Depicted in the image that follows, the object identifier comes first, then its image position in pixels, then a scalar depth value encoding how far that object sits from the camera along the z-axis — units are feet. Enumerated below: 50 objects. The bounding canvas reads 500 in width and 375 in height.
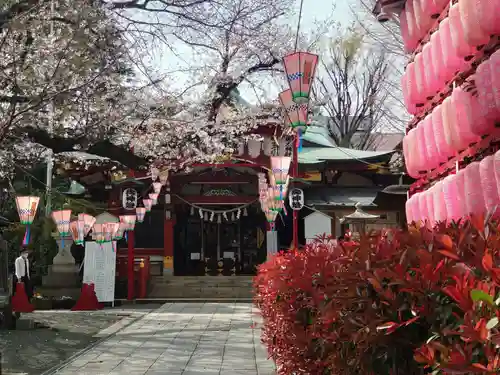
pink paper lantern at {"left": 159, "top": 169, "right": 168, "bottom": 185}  70.98
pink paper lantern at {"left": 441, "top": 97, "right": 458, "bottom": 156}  25.98
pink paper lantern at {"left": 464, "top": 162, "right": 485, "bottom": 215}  23.21
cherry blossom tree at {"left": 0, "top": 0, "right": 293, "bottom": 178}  33.47
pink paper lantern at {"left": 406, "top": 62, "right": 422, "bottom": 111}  32.81
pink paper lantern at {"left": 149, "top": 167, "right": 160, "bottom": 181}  59.72
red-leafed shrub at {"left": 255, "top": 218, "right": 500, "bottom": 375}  6.40
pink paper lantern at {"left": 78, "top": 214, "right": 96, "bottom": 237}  61.62
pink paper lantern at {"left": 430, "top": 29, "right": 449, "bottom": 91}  28.22
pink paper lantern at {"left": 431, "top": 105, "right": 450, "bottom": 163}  27.96
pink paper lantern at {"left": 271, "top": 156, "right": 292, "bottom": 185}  57.88
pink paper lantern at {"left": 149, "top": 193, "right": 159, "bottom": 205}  72.12
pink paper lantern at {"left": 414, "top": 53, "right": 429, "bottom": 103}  31.32
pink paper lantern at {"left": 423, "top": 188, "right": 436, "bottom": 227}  30.51
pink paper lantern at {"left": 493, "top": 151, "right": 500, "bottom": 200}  21.25
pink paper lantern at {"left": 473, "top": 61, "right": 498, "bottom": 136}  21.39
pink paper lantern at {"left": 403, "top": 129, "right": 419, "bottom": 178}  32.80
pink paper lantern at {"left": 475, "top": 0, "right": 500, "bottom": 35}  20.97
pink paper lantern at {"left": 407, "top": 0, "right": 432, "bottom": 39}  31.35
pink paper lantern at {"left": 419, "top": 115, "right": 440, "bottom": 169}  29.50
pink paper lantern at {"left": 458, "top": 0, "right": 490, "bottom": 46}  22.17
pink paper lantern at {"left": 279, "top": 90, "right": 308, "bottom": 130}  40.47
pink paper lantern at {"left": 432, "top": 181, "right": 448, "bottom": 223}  28.35
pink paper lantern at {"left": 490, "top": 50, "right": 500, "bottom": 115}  20.77
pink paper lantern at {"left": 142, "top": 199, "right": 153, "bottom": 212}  72.57
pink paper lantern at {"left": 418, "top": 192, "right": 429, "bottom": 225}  31.90
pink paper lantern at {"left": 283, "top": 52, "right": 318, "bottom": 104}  37.91
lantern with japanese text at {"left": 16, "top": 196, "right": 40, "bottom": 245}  51.88
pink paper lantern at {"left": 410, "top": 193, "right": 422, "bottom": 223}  33.94
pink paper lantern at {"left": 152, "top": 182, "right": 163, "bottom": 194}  71.91
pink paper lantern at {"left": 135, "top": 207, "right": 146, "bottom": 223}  72.37
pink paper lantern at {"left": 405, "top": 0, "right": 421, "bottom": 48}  32.99
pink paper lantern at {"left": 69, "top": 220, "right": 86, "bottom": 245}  61.11
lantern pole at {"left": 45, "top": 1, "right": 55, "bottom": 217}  35.88
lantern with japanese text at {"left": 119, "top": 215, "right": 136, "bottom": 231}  68.64
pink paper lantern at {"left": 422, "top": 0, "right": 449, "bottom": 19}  29.09
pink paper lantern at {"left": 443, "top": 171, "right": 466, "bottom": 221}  25.02
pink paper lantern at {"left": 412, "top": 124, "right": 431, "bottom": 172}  31.04
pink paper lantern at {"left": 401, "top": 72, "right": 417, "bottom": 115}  34.13
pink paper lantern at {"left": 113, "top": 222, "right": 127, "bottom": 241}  66.13
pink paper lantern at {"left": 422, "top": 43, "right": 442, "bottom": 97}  29.58
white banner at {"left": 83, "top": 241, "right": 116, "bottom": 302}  65.51
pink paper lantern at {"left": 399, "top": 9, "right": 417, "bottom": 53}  34.37
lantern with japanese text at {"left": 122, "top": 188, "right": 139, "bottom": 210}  75.20
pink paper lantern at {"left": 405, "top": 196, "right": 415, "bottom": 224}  35.37
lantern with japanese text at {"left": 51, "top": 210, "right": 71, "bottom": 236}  58.80
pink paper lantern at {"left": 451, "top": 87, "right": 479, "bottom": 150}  23.67
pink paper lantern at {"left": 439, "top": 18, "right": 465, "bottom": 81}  26.73
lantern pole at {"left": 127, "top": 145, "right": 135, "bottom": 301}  71.61
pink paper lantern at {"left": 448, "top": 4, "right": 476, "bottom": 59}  24.66
